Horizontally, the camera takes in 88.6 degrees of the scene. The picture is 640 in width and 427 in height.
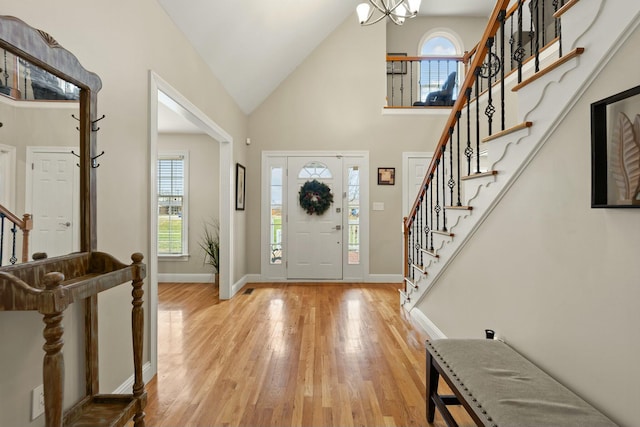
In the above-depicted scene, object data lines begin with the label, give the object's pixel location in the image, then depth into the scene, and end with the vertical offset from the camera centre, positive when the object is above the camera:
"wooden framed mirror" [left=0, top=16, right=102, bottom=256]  1.22 +0.53
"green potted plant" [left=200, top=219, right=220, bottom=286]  5.56 -0.39
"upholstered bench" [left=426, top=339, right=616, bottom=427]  1.15 -0.71
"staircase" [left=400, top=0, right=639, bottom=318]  1.29 +0.53
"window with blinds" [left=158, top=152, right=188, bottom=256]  5.62 +0.22
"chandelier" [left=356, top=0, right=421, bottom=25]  3.05 +2.01
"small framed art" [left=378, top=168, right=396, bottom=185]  5.38 +0.64
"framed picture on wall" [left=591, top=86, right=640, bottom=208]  1.12 +0.24
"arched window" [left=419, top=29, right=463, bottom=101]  6.35 +3.16
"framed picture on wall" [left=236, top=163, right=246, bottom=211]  4.82 +0.44
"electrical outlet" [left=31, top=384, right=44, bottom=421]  1.39 -0.80
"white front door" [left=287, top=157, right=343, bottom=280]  5.43 -0.22
